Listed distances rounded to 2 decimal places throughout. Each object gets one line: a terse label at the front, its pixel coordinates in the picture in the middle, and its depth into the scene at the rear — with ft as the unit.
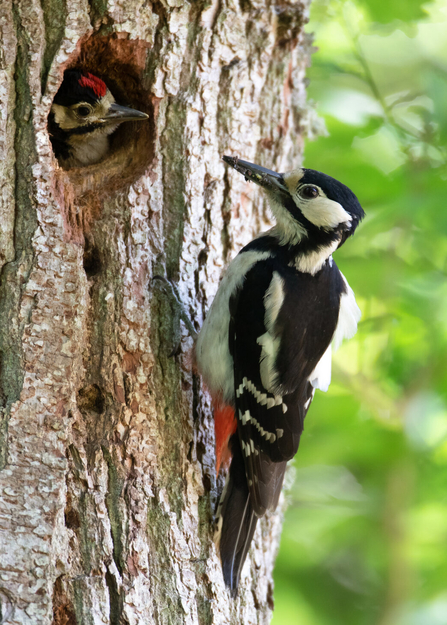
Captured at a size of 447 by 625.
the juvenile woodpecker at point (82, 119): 19.01
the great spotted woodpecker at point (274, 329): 16.88
